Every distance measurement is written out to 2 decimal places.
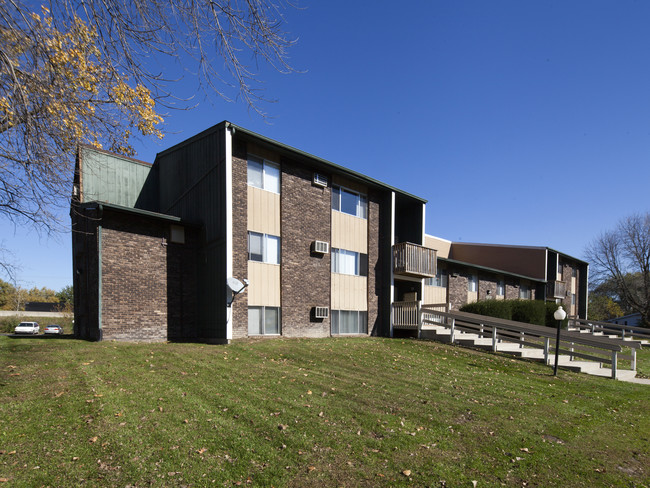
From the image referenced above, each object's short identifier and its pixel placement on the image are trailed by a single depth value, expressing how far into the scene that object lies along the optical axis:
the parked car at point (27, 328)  32.45
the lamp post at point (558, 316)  12.16
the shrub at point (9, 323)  41.08
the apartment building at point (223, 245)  13.02
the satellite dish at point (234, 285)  12.91
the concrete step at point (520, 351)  13.60
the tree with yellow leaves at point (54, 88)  5.01
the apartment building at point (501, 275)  24.11
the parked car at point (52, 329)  34.31
